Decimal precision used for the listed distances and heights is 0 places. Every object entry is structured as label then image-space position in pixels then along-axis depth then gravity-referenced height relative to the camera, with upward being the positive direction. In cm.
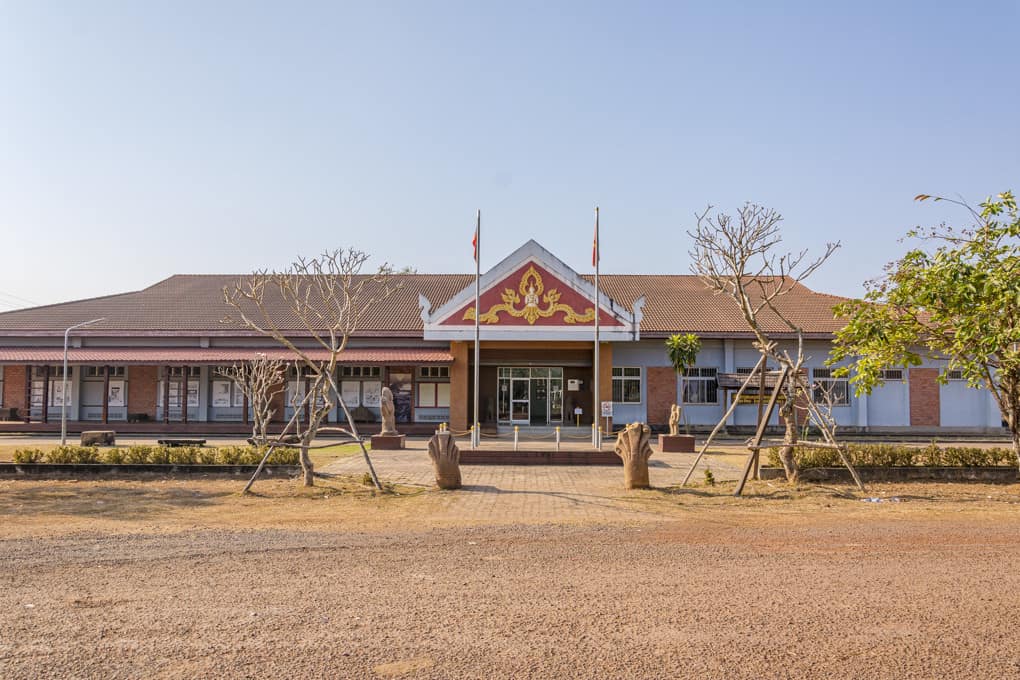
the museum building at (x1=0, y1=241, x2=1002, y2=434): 2708 +79
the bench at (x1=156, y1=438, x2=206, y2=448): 2041 -140
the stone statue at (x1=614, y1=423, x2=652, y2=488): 1355 -103
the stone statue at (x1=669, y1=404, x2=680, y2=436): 2194 -73
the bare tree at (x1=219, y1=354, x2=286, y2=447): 1877 +12
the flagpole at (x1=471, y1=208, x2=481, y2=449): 2231 +304
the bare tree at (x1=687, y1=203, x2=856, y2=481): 1363 +165
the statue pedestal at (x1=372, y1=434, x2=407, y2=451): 2183 -143
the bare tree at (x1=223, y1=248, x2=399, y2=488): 1368 +220
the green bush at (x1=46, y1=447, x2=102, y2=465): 1500 -127
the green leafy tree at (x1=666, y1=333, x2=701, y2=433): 2720 +143
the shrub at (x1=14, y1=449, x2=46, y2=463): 1501 -128
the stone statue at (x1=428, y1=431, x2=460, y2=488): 1330 -115
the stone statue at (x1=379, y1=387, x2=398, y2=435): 2216 -59
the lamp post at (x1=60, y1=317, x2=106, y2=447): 2262 -102
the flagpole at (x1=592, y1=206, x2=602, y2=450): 2092 -93
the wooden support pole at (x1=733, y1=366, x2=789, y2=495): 1299 -62
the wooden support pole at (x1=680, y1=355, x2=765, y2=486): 1362 -14
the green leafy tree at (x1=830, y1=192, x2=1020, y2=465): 1277 +133
